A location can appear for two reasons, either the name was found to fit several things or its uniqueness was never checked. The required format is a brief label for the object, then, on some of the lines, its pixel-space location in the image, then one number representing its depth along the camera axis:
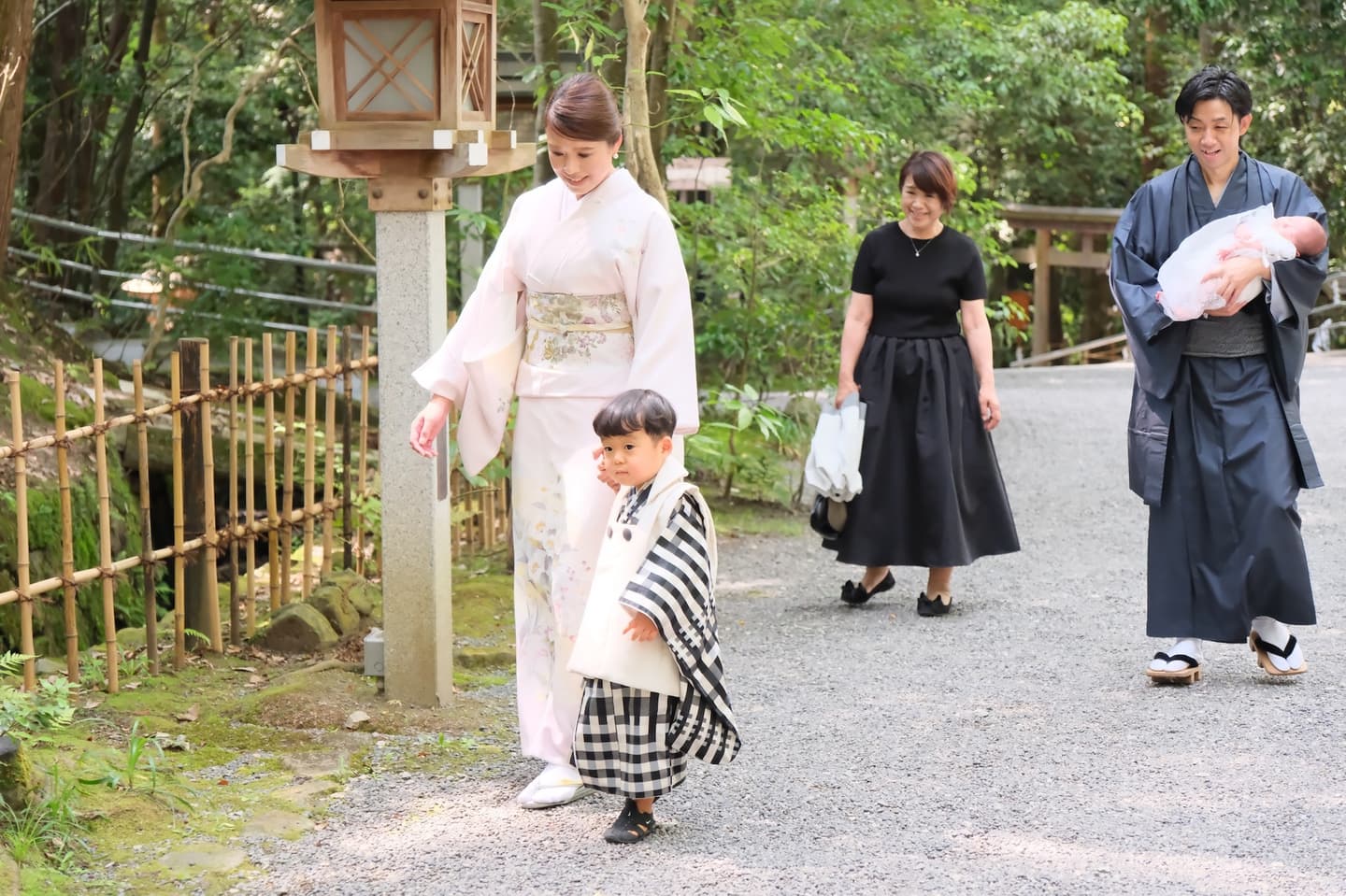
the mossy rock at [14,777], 6.98
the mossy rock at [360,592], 11.54
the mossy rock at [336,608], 11.30
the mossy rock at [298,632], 10.97
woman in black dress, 11.89
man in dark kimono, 9.37
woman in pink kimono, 7.71
